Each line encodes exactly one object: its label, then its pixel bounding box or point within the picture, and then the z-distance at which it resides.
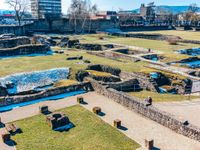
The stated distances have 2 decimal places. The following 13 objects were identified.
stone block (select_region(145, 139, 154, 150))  13.99
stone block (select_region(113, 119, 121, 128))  16.62
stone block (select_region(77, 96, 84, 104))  21.09
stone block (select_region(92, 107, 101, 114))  18.89
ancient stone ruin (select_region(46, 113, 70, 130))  16.96
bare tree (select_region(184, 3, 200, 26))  96.03
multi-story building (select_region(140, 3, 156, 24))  113.81
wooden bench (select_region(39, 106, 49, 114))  19.28
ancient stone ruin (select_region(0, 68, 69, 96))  25.28
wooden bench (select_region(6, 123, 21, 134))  16.36
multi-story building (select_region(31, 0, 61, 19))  150.88
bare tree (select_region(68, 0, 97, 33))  75.49
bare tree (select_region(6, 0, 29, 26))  69.09
